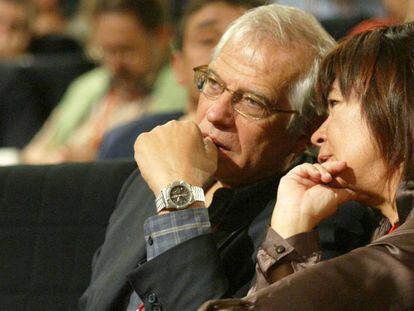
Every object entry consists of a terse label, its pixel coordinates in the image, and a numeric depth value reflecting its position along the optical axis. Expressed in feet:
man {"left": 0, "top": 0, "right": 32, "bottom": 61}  34.06
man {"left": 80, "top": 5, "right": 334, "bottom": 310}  14.07
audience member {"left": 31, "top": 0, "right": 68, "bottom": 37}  39.60
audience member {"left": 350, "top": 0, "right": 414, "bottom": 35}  19.76
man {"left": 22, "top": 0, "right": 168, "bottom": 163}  26.94
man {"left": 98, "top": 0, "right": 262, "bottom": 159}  20.93
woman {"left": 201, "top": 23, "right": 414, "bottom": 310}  12.18
